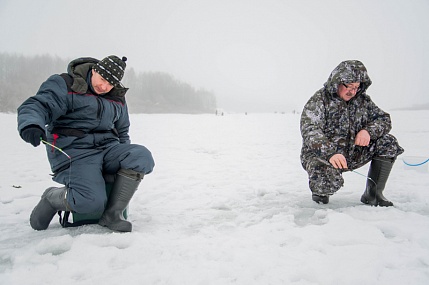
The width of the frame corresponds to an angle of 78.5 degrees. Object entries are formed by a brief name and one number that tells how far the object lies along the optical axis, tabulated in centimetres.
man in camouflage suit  276
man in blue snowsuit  219
